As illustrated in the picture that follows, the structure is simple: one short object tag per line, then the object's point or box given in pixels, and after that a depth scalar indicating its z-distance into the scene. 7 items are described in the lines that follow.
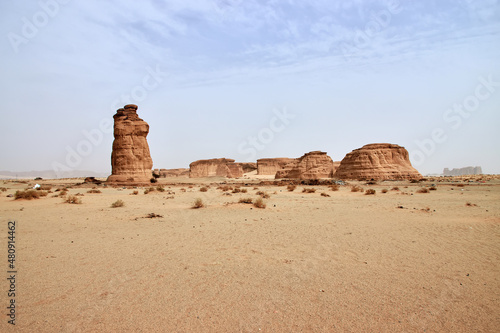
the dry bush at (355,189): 20.85
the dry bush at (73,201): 13.04
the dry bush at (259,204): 11.08
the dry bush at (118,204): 11.78
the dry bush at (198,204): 11.59
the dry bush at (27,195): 14.17
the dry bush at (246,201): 12.37
